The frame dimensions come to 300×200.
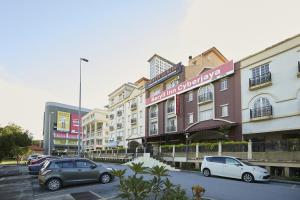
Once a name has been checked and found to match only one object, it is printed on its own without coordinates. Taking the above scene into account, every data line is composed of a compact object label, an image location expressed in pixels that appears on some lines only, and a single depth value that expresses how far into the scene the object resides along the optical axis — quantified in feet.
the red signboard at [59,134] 231.27
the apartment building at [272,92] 48.08
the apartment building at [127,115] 102.32
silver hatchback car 32.30
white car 36.08
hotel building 60.96
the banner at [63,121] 225.29
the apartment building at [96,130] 172.64
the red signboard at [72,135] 231.98
